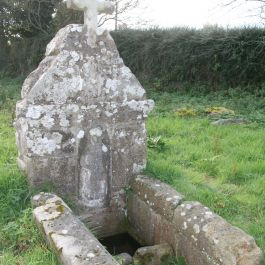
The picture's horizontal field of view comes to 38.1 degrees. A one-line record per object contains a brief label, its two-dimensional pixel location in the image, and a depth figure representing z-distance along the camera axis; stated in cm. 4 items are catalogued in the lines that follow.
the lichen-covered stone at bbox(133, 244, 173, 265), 358
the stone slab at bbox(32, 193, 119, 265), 271
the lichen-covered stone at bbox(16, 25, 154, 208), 393
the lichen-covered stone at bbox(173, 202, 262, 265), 289
